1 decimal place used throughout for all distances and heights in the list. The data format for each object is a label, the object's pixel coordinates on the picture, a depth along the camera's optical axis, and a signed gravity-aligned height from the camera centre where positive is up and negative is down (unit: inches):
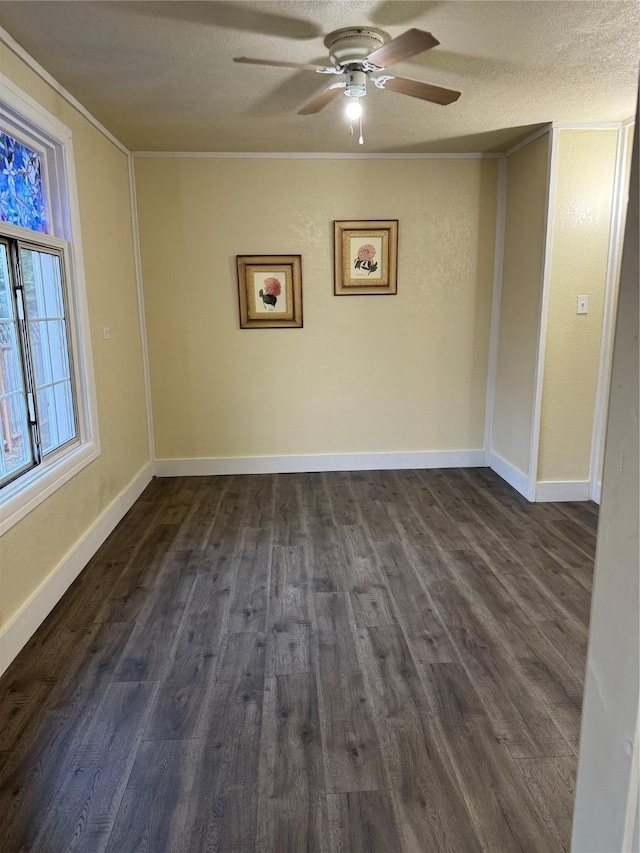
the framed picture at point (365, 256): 168.4 +18.7
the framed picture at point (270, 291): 169.2 +8.3
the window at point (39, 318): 95.4 +0.3
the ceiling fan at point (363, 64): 84.7 +40.7
